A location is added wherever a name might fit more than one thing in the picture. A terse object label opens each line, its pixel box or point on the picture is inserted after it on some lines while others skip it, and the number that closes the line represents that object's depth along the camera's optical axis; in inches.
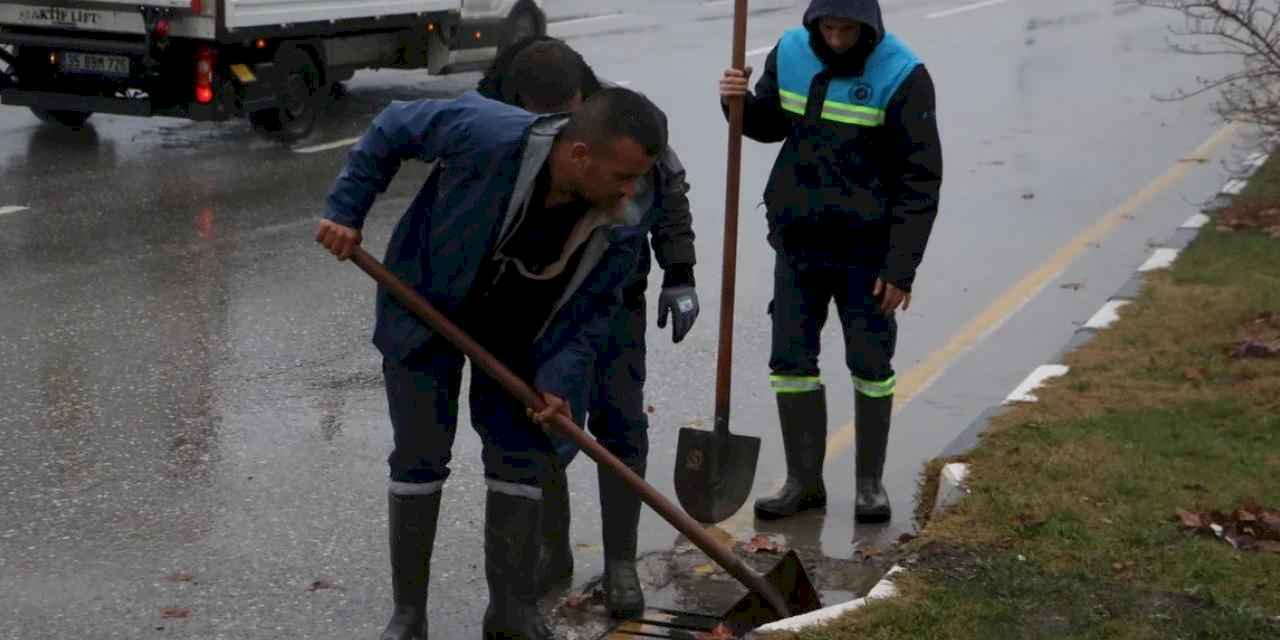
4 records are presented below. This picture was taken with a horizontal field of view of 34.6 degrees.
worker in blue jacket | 194.2
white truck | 528.7
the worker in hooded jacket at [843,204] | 248.5
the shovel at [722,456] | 248.4
